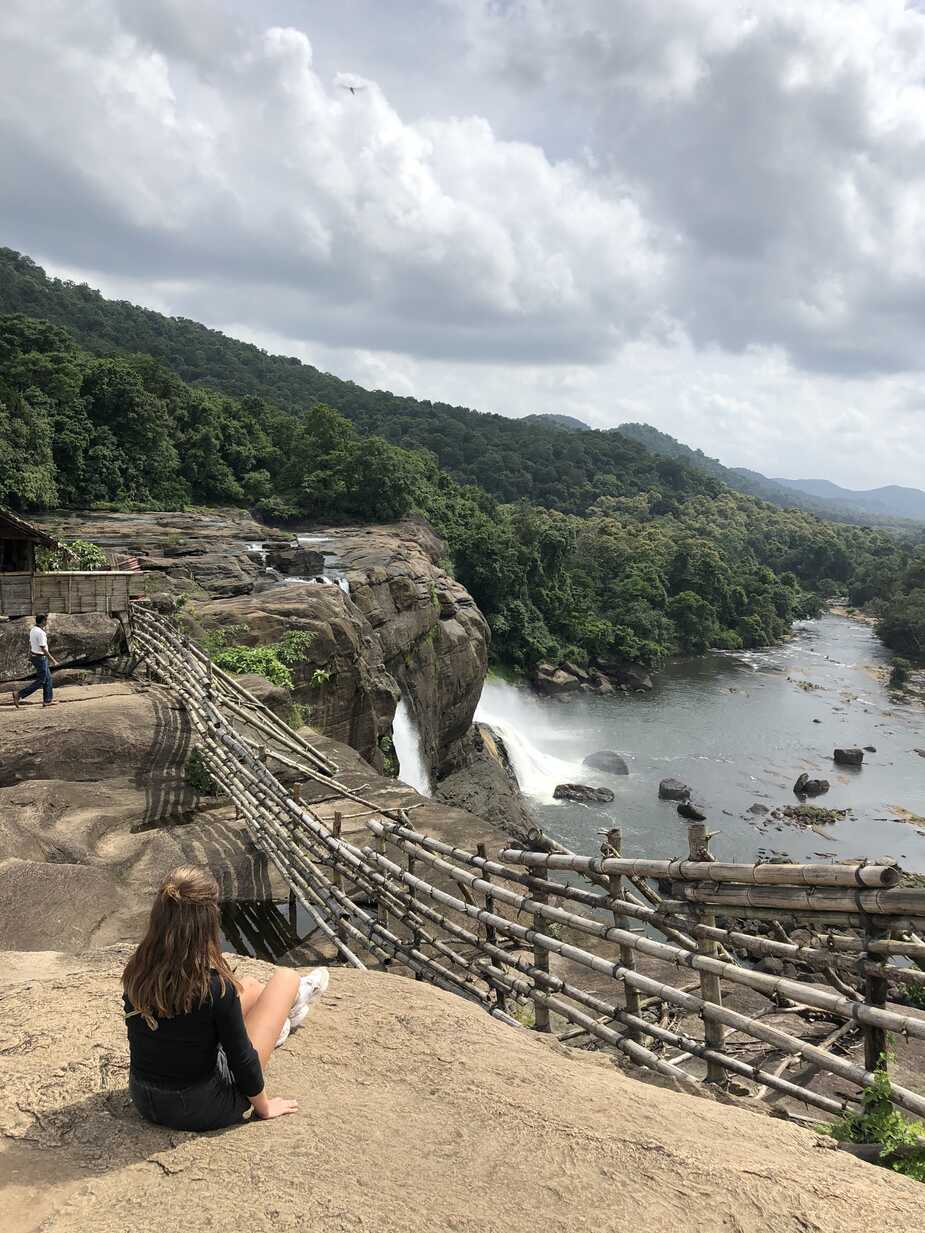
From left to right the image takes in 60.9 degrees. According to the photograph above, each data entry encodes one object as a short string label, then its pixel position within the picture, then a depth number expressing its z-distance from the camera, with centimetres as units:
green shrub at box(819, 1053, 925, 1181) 360
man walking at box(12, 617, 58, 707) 1184
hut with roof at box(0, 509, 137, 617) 1445
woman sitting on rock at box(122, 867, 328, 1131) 324
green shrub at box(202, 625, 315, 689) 1573
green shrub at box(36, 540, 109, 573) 1622
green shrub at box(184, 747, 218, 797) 1081
